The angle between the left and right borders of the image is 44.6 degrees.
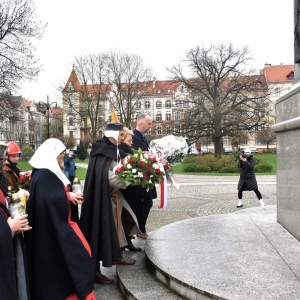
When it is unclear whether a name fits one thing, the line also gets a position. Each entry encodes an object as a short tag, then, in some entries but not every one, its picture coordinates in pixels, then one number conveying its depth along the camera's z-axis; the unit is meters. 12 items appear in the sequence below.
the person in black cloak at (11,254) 2.66
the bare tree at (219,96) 38.03
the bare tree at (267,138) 66.09
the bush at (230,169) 25.92
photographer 10.26
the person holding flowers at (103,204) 4.32
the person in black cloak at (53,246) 3.37
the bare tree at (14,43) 25.28
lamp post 34.66
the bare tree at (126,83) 46.49
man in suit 5.79
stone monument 5.29
